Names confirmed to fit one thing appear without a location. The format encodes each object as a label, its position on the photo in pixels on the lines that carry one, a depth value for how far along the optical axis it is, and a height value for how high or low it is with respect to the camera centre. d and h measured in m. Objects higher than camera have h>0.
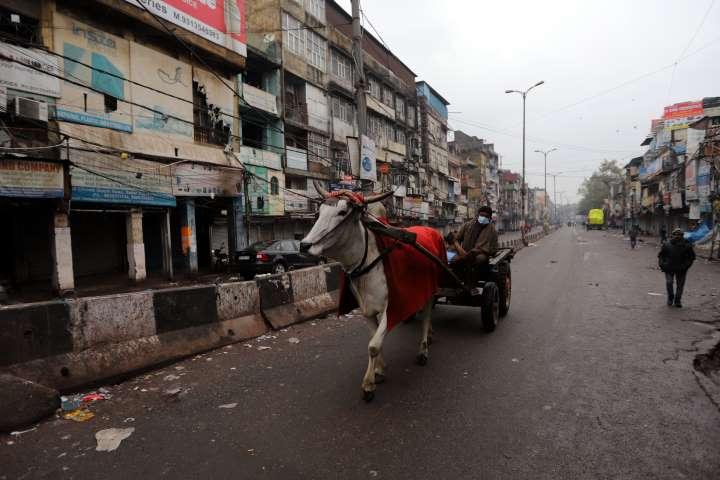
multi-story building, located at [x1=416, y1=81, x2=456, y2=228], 44.97 +8.28
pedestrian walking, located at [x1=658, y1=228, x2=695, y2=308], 8.52 -1.02
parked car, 15.38 -1.32
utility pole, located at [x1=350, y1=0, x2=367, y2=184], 12.06 +4.49
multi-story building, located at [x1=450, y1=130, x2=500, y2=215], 67.69 +9.22
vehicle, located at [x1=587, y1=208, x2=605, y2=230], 79.50 -0.61
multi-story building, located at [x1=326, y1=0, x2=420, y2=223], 28.36 +9.53
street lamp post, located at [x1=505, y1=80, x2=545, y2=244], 36.81 +12.32
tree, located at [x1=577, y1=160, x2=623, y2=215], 95.46 +8.04
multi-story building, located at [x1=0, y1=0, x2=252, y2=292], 12.34 +3.32
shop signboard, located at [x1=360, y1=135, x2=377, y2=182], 12.27 +1.95
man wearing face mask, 6.46 -0.38
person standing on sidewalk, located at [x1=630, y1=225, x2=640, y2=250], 29.65 -1.76
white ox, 4.00 -0.32
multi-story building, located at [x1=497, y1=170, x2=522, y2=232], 85.38 +3.80
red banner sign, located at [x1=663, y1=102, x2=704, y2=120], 44.82 +11.90
